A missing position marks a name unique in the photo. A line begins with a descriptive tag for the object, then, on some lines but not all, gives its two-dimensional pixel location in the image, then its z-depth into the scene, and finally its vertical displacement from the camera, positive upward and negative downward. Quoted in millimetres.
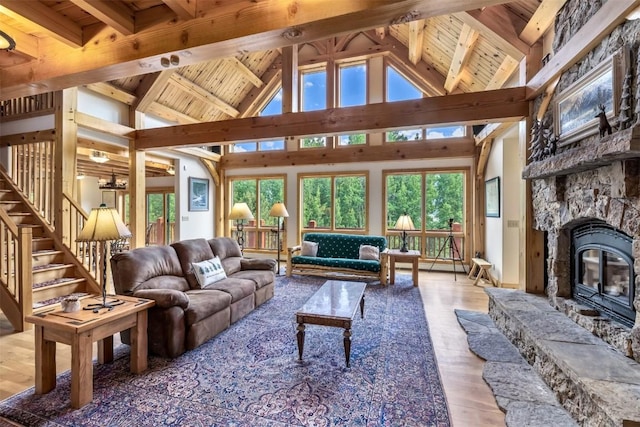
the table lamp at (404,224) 5204 -154
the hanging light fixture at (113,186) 7093 +721
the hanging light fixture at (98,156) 5484 +1121
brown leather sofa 2641 -846
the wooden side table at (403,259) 5203 -788
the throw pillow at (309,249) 5984 -686
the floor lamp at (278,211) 6035 +87
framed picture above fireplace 2135 +959
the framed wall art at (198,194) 7125 +531
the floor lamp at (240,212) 5531 +60
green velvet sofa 5289 -837
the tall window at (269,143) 7512 +1861
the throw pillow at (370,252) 5531 -694
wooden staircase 3188 -639
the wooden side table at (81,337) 1943 -855
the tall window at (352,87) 6801 +2981
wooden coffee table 2508 -866
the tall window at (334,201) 7062 +345
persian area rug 1883 -1280
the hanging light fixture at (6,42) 2123 +1270
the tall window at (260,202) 7758 +340
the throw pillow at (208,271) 3498 -692
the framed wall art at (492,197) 5039 +339
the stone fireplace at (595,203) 1977 +102
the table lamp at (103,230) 2256 -117
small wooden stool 5156 -1013
